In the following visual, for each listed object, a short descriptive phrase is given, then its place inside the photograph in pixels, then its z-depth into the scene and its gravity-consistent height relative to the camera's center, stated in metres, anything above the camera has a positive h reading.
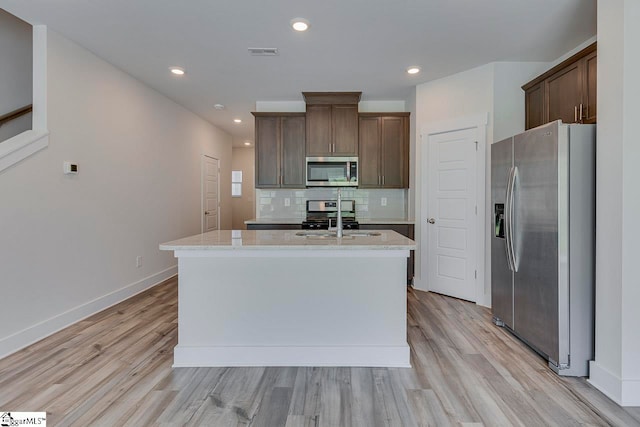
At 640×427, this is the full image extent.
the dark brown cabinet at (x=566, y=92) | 2.62 +1.03
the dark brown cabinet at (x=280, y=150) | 4.83 +0.85
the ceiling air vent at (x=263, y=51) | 3.22 +1.54
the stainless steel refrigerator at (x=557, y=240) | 2.17 -0.21
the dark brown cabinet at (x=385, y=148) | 4.77 +0.87
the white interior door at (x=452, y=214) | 3.78 -0.06
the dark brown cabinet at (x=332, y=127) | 4.68 +1.15
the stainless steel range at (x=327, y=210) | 4.96 -0.02
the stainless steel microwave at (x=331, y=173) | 4.72 +0.50
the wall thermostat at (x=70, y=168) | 3.03 +0.37
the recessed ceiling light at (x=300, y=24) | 2.73 +1.53
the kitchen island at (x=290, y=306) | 2.32 -0.68
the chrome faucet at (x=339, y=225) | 2.58 -0.13
